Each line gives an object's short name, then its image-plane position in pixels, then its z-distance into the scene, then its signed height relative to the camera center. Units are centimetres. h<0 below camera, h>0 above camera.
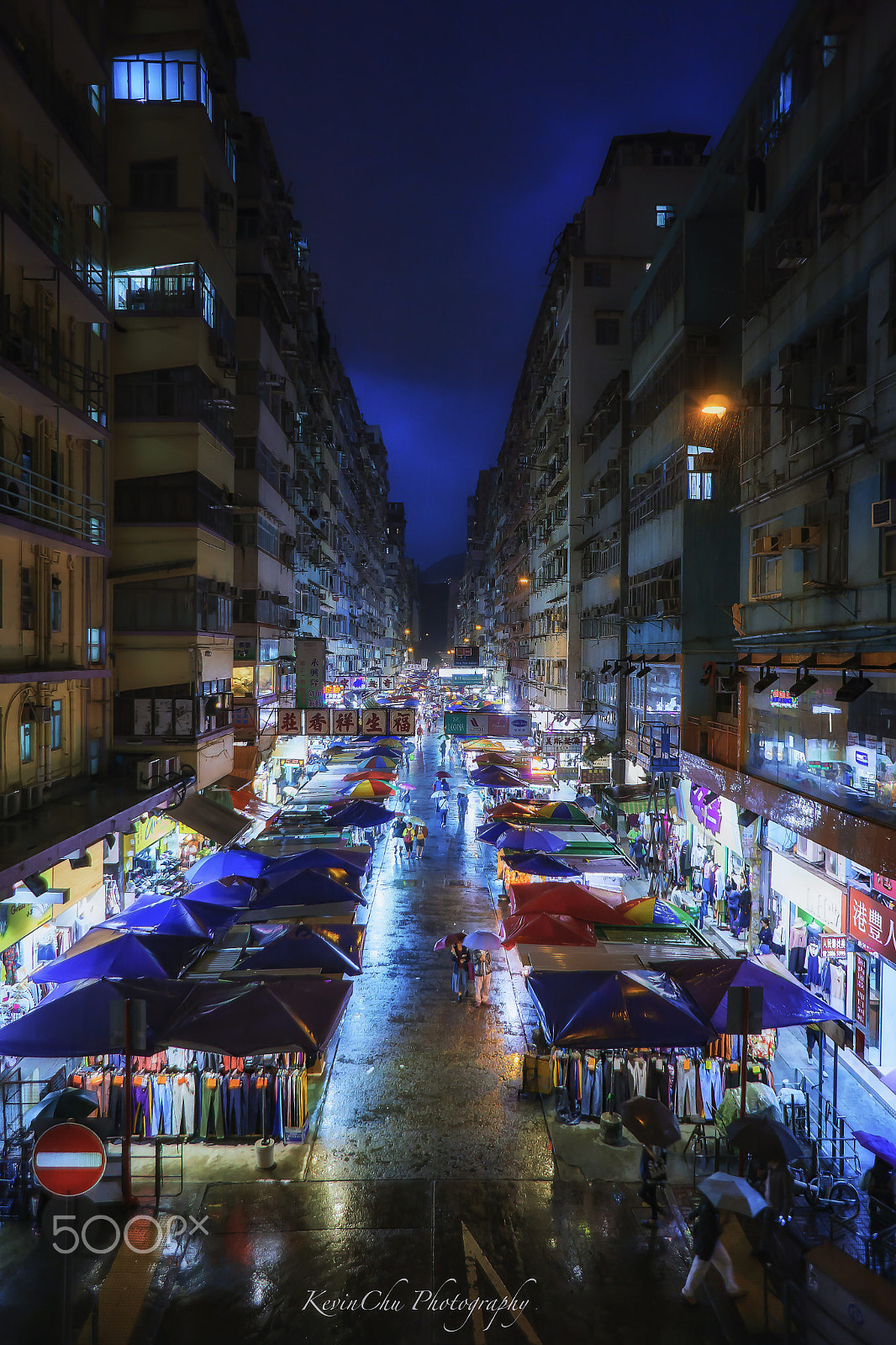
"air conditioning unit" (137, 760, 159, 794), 1870 -270
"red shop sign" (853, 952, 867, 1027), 1345 -574
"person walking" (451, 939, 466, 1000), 1556 -615
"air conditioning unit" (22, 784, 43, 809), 1563 -266
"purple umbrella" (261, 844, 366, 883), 1878 -484
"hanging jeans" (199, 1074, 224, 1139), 1069 -622
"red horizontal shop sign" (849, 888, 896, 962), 1219 -429
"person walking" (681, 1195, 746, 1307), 756 -585
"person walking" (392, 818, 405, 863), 2930 -652
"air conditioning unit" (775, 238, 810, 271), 1587 +886
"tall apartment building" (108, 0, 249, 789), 2052 +837
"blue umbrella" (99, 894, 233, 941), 1437 -489
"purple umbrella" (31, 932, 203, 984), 1243 -490
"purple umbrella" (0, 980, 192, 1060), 983 -478
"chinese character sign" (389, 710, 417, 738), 2783 -193
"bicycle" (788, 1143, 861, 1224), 910 -641
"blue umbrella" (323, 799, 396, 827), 2445 -477
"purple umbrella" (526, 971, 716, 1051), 1025 -481
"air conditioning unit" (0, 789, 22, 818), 1475 -265
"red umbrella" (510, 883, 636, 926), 1555 -488
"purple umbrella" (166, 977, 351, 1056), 988 -475
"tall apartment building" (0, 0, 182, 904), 1433 +494
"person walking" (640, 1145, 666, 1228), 888 -612
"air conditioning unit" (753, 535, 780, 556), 1611 +274
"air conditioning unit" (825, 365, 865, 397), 1358 +541
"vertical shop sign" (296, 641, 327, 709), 2975 -8
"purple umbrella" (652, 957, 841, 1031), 1080 -481
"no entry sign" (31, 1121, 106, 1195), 693 -452
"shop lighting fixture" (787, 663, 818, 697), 1449 -21
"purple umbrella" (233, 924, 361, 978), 1288 -493
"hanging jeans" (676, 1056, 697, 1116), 1132 -614
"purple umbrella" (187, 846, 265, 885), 1842 -486
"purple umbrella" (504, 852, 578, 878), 1903 -494
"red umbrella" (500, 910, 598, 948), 1434 -500
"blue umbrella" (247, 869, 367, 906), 1648 -489
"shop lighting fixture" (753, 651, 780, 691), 1677 -19
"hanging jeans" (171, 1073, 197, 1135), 1070 -618
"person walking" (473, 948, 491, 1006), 1552 -629
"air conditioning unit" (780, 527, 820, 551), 1507 +267
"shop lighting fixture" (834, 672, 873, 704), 1274 -29
